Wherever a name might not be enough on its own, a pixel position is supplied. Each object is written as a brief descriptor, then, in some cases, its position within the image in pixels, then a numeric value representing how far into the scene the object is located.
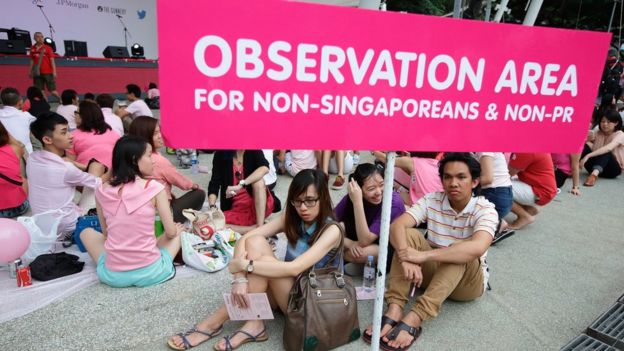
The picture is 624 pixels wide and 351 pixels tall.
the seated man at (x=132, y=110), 6.16
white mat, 2.52
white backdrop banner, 11.71
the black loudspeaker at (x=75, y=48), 11.75
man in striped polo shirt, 2.21
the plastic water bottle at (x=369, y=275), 2.77
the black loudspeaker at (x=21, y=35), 10.84
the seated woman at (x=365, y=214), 2.70
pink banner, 1.19
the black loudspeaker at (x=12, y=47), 10.18
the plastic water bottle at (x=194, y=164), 5.77
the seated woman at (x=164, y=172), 3.55
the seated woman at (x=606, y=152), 5.83
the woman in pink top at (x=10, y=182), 3.47
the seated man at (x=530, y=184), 3.83
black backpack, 2.83
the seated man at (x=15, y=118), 4.77
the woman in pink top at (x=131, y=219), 2.54
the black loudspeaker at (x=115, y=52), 12.66
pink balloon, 2.62
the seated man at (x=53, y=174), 3.22
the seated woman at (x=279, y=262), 2.11
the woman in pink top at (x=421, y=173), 3.51
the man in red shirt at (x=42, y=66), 9.60
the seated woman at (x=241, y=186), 3.67
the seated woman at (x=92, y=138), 4.04
